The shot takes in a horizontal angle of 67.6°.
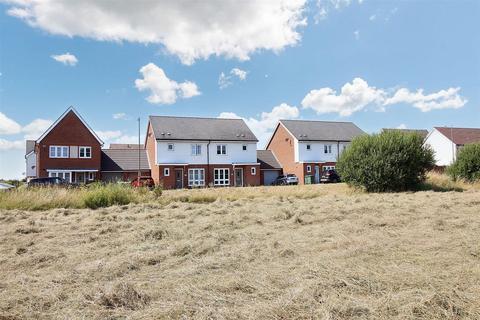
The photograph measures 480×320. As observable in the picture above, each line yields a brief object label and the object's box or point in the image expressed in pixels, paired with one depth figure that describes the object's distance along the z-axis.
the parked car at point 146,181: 29.34
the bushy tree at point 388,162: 22.52
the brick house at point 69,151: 35.62
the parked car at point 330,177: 38.72
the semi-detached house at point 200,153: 38.09
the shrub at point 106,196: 15.32
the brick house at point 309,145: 42.78
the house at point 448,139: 49.88
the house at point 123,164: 39.28
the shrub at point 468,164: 25.98
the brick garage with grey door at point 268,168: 44.41
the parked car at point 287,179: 40.94
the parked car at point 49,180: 26.55
